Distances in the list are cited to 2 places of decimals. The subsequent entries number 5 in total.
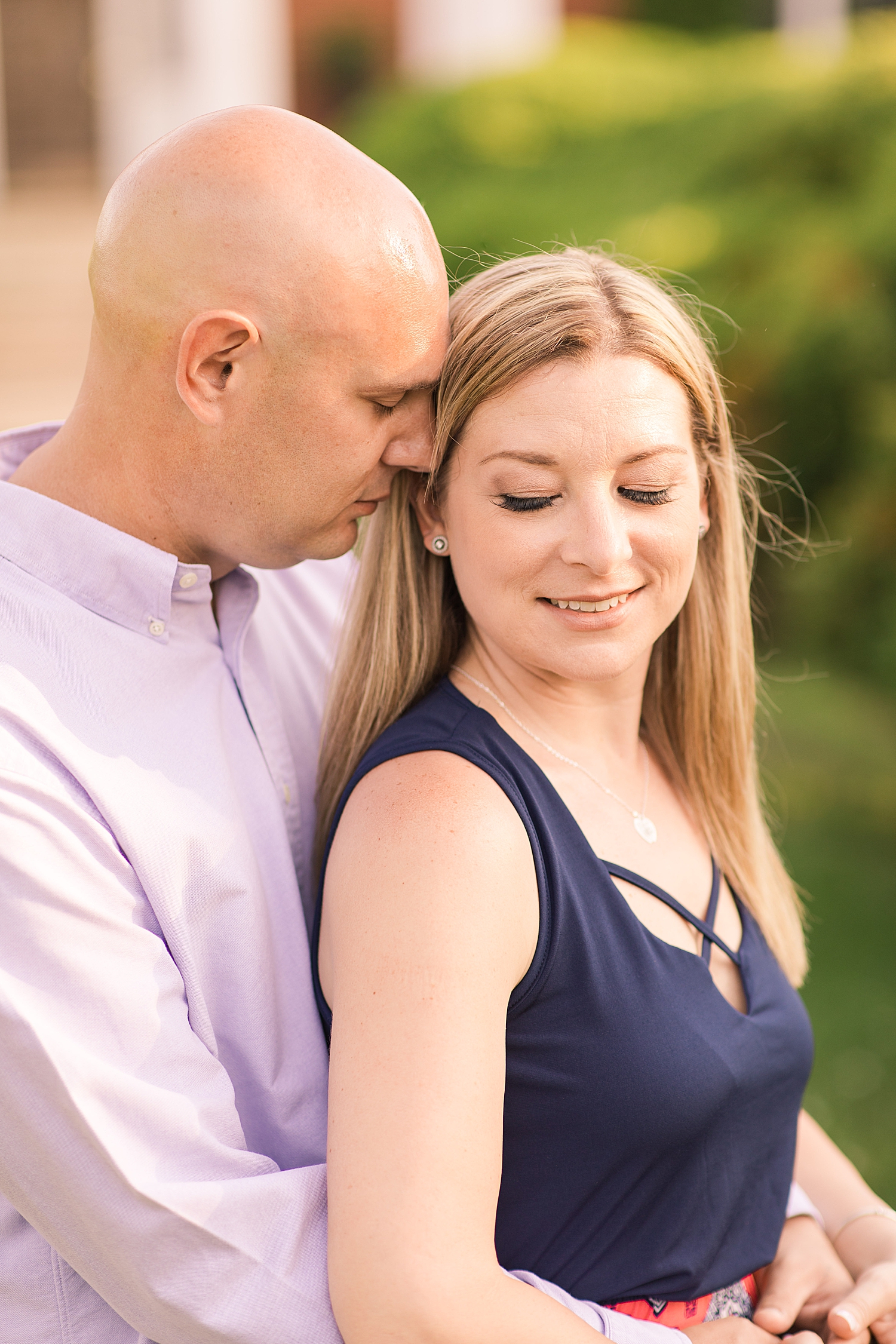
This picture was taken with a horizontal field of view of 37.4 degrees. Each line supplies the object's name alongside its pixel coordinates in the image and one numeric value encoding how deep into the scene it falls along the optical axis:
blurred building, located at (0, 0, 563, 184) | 14.84
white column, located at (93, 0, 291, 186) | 14.73
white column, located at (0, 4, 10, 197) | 16.41
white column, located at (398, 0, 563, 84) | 14.68
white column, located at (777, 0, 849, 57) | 16.14
